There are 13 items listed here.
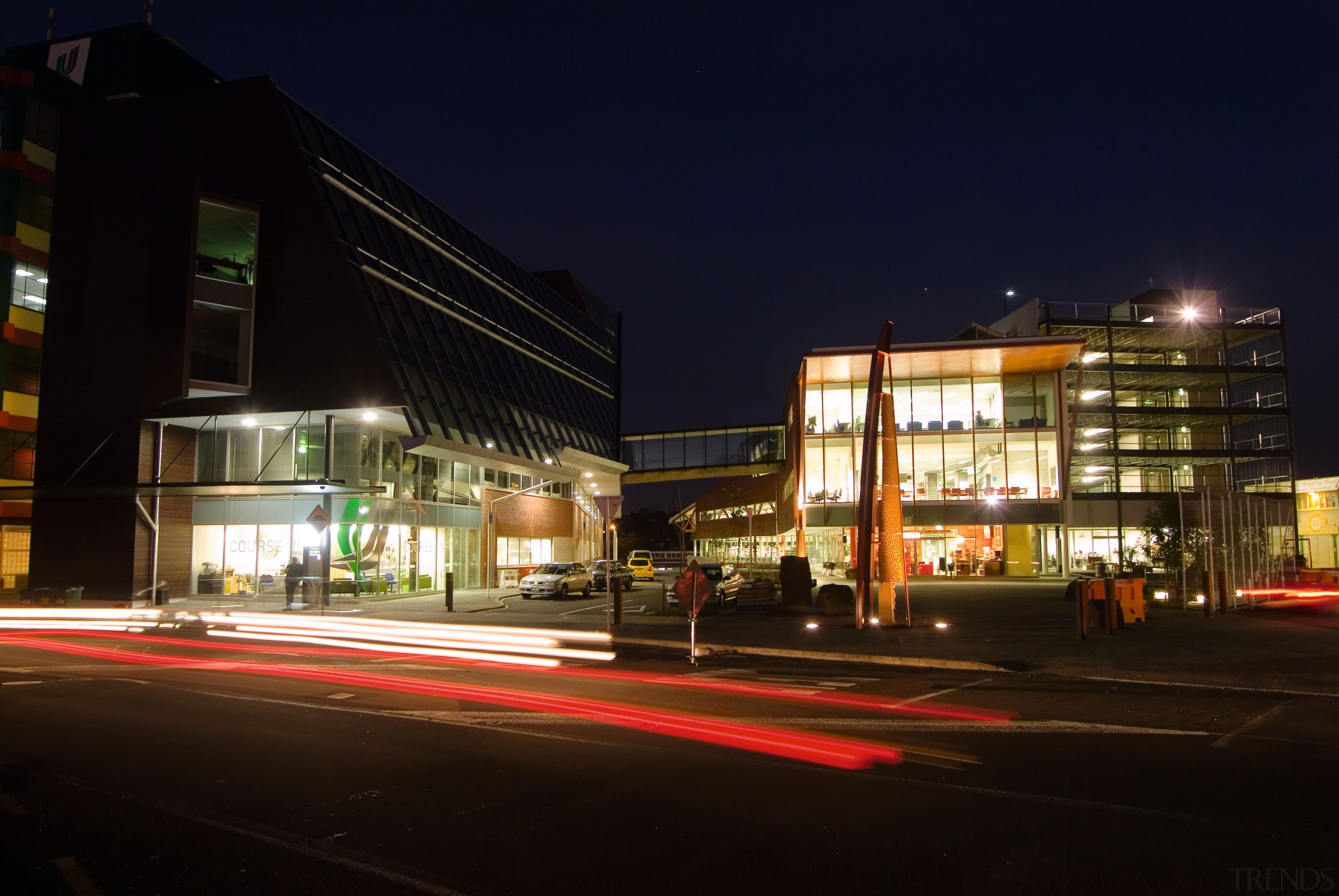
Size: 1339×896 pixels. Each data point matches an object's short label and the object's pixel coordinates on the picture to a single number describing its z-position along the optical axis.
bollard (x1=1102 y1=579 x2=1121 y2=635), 19.41
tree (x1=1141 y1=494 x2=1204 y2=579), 28.95
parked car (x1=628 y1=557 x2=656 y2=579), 53.91
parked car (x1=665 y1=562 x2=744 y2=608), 30.66
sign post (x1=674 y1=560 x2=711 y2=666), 16.27
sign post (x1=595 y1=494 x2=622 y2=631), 21.28
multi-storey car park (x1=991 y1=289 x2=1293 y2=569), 69.06
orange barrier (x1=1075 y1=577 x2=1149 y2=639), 18.69
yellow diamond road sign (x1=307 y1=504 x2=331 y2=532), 24.16
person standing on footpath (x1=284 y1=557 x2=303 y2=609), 28.19
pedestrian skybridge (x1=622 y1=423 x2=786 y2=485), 69.31
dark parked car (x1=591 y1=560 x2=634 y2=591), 39.91
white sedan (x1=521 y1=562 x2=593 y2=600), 33.06
